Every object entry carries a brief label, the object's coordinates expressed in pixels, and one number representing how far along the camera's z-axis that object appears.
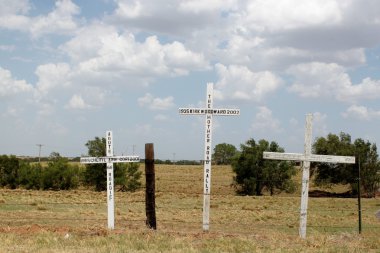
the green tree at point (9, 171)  54.06
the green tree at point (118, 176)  49.66
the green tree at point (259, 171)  51.56
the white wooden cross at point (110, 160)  14.38
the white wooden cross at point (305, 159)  13.34
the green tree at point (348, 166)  53.28
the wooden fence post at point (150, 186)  13.83
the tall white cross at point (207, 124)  13.55
